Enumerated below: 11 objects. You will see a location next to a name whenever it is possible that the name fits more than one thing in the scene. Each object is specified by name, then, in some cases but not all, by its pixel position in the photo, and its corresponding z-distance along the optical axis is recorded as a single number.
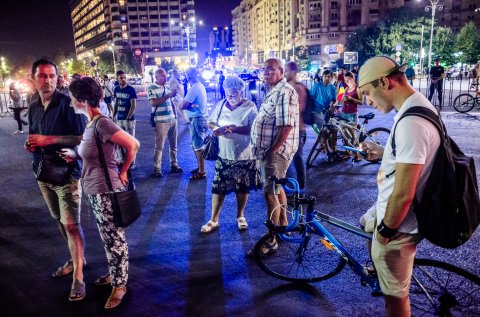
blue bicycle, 3.09
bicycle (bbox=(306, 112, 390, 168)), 8.54
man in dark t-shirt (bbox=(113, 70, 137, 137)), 8.59
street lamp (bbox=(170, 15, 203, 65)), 150.75
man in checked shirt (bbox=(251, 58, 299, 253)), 4.40
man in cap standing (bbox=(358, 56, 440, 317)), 2.16
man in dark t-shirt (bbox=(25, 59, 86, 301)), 3.76
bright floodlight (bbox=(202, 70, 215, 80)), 24.45
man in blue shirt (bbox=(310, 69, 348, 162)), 8.94
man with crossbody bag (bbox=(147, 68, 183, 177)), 8.16
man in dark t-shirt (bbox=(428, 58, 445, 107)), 18.14
